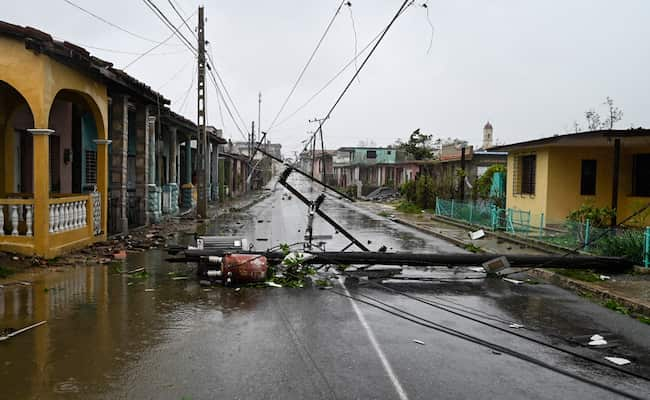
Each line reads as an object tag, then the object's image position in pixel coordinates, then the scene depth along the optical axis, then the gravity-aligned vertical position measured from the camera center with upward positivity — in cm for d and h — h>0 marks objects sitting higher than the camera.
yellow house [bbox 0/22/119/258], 1201 +87
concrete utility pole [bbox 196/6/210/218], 2370 +193
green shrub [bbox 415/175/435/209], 3425 -74
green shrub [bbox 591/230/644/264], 1240 -139
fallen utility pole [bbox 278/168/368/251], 1247 -31
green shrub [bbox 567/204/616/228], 1542 -87
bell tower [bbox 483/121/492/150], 6701 +599
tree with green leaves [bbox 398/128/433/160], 4987 +310
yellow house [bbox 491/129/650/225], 1886 +30
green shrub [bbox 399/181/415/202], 3675 -63
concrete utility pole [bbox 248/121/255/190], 6888 +531
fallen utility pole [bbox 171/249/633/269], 1146 -164
